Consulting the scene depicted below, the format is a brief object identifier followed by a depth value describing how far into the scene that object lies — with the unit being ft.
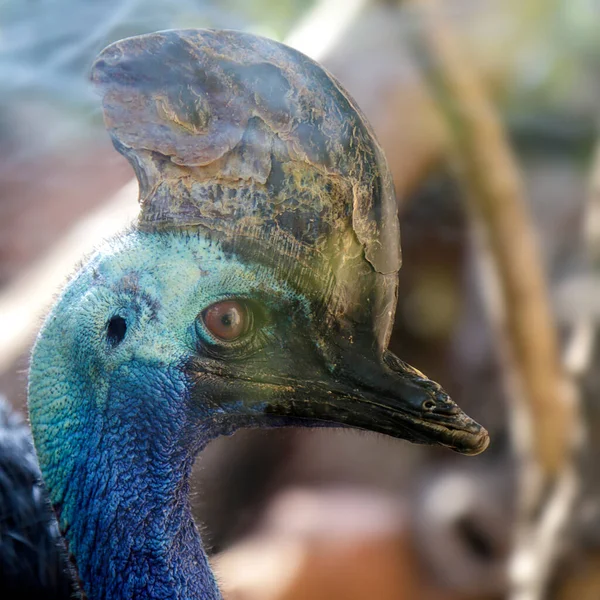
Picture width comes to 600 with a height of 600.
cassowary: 10.39
